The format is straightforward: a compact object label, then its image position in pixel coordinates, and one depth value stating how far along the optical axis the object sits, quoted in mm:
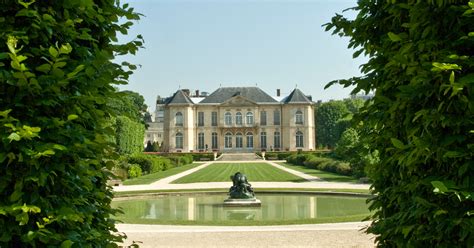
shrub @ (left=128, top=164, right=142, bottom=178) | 27925
